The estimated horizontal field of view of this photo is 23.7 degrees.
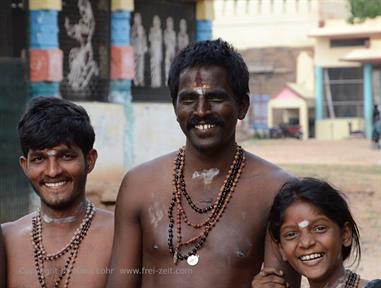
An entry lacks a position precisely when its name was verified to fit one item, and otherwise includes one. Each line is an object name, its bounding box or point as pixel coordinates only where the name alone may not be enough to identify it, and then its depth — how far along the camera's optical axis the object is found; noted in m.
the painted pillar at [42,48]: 9.84
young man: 3.10
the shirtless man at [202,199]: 2.89
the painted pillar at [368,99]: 32.00
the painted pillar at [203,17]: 12.80
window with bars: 33.72
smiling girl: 2.75
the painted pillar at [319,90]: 33.84
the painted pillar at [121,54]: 11.19
